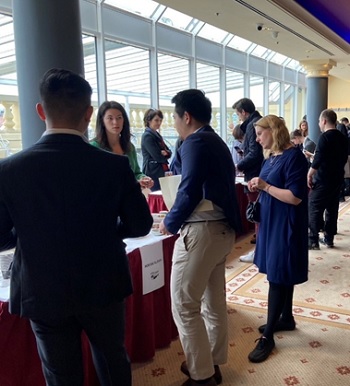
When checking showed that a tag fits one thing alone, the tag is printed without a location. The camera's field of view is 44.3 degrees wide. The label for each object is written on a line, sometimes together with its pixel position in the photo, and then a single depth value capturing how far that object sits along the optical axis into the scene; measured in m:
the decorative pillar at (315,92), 10.01
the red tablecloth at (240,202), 3.71
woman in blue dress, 2.22
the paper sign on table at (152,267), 2.15
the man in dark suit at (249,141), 3.95
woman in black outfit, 4.44
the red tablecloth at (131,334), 1.58
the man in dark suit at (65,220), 1.15
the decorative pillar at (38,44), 2.49
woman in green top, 2.74
